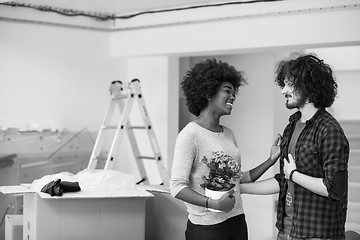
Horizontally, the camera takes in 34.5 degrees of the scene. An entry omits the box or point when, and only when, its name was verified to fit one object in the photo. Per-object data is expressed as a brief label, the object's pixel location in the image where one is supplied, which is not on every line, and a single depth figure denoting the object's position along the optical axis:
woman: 2.36
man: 2.07
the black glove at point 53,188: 3.14
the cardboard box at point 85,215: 3.20
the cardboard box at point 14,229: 3.77
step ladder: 4.69
